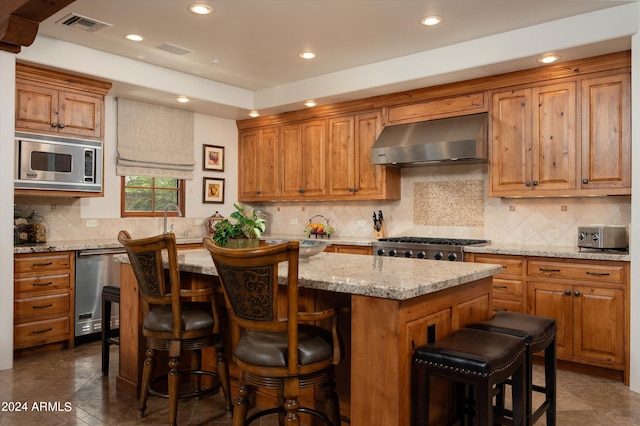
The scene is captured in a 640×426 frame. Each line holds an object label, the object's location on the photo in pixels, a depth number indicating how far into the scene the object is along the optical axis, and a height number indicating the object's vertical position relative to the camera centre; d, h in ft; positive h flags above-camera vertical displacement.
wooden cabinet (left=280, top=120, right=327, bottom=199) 18.99 +2.16
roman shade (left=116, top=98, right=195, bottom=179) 17.60 +2.75
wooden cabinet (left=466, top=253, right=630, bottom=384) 11.53 -2.29
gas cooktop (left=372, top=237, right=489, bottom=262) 13.97 -1.11
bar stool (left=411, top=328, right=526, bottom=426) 5.83 -2.01
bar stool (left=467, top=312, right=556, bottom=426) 7.29 -1.99
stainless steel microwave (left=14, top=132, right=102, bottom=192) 13.71 +1.44
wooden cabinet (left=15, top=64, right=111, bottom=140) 13.84 +3.31
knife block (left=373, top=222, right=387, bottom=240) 18.01 -0.82
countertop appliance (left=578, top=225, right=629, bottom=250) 11.98 -0.63
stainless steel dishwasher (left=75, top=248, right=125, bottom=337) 14.43 -2.26
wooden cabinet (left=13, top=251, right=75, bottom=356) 13.23 -2.63
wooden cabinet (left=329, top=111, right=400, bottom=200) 17.31 +1.81
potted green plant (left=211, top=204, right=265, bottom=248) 9.09 -0.43
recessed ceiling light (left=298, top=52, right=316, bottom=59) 15.02 +5.02
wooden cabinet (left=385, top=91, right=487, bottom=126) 14.92 +3.45
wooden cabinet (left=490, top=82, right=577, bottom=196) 13.16 +2.09
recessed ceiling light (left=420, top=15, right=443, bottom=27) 12.20 +5.02
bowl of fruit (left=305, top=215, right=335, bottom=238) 19.40 -0.73
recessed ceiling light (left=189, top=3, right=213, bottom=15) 11.57 +5.03
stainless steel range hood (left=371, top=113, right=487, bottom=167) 14.28 +2.22
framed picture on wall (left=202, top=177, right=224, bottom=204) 20.71 +0.91
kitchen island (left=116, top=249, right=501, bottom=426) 6.35 -1.50
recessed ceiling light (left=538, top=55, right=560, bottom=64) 12.71 +4.18
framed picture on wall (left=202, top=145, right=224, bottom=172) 20.66 +2.35
